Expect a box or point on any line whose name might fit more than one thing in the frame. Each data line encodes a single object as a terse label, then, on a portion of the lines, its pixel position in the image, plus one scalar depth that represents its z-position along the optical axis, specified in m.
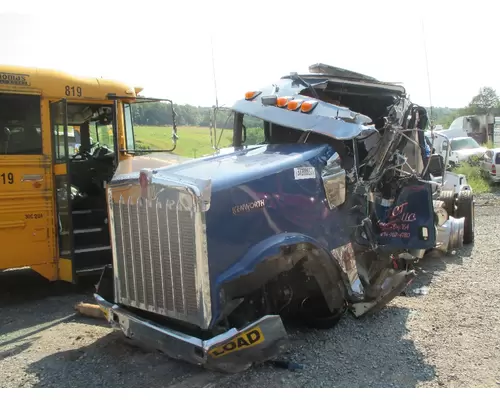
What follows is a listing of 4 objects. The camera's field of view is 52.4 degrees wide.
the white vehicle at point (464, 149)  20.93
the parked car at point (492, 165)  17.70
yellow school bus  6.50
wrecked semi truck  3.78
